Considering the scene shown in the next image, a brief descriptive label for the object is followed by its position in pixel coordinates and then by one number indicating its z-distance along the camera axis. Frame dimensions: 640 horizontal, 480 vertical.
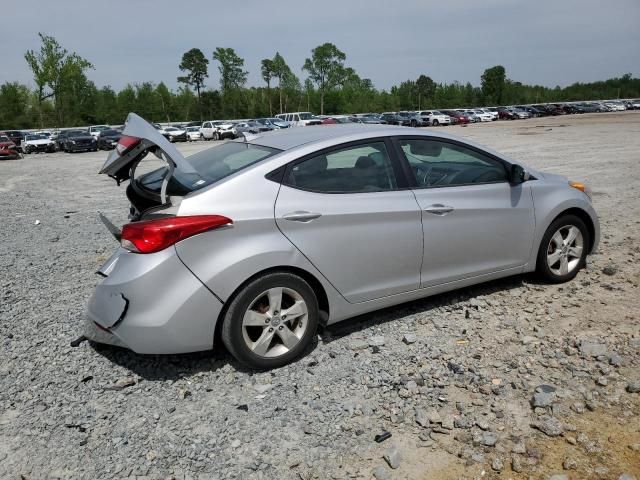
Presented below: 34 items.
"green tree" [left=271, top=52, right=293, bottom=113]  83.88
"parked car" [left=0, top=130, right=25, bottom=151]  39.25
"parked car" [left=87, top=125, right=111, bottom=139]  43.12
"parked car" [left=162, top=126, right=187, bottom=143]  43.28
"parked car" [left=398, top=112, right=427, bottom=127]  52.72
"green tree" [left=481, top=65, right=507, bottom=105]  100.50
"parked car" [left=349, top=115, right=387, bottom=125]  48.19
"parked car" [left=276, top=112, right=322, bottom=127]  46.27
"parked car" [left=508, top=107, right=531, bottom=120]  62.09
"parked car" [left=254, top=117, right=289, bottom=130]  43.56
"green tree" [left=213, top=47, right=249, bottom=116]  79.25
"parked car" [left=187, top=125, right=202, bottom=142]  44.78
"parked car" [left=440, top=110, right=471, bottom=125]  56.34
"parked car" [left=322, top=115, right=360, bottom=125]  45.81
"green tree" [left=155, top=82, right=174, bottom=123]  75.88
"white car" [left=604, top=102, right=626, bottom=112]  72.25
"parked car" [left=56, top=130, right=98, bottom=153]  34.50
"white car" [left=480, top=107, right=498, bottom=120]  60.77
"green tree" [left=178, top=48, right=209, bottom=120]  75.00
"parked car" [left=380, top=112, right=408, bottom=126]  52.62
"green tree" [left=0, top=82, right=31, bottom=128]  64.50
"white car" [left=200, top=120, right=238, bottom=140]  44.03
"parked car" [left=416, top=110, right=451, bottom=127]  53.78
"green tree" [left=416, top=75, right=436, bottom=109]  101.00
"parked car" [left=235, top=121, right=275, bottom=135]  39.67
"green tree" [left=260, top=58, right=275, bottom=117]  83.56
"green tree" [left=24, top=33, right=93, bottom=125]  61.25
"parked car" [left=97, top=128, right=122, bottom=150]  35.72
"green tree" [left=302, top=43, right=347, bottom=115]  91.56
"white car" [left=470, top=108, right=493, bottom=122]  59.48
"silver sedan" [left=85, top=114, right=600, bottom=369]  3.24
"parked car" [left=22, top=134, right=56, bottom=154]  35.91
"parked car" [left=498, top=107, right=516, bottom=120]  62.53
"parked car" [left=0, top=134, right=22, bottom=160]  28.98
